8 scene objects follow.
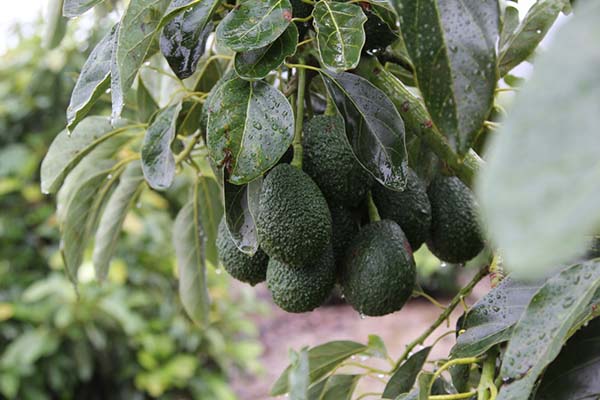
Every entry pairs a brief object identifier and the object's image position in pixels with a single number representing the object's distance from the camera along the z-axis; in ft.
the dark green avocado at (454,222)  2.63
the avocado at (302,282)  2.45
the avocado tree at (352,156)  1.76
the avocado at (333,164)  2.42
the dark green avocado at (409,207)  2.55
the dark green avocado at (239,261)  2.58
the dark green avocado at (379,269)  2.42
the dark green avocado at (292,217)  2.30
